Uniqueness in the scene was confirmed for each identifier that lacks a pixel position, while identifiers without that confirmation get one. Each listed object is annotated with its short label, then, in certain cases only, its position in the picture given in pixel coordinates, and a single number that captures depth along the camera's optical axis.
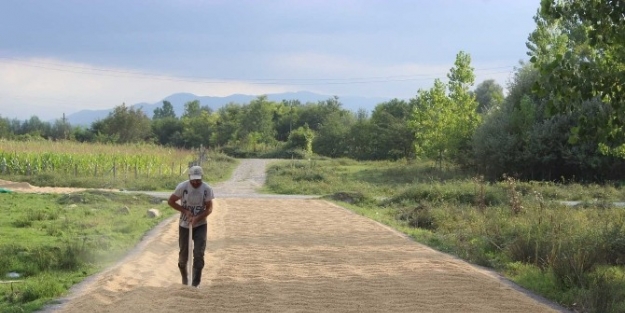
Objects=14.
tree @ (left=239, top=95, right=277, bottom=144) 97.03
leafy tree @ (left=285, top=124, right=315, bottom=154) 83.44
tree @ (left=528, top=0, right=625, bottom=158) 10.03
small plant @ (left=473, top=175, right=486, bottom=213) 20.97
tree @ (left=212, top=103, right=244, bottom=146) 98.24
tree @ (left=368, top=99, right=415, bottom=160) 76.00
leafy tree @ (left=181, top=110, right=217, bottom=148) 104.19
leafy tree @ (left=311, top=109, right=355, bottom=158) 85.12
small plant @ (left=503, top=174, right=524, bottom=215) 20.64
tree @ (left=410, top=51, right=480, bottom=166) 49.44
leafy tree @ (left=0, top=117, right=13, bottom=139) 82.22
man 11.52
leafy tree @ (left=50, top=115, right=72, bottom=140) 94.11
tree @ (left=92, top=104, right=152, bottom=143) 90.50
